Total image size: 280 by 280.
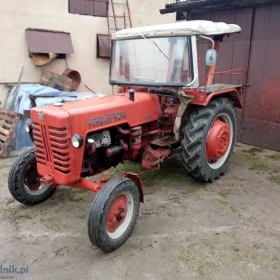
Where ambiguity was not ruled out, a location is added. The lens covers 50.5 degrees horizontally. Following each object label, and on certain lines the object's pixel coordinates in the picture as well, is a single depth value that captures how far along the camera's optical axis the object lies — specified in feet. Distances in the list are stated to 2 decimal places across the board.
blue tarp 16.62
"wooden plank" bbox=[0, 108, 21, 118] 16.02
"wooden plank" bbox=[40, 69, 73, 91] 20.48
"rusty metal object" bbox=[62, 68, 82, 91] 21.40
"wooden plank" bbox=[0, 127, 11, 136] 15.86
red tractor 8.44
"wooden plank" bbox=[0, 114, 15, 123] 16.15
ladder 23.29
